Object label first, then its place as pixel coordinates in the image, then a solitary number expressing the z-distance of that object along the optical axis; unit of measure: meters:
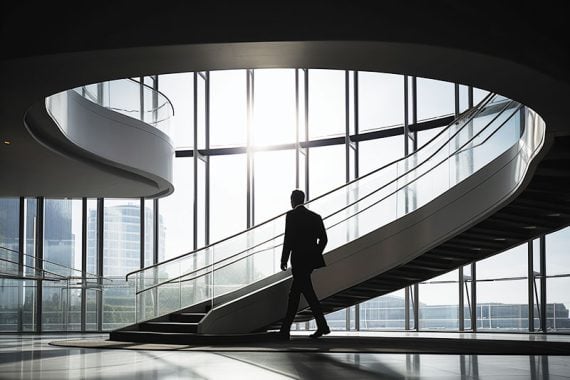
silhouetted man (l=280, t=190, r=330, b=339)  10.12
